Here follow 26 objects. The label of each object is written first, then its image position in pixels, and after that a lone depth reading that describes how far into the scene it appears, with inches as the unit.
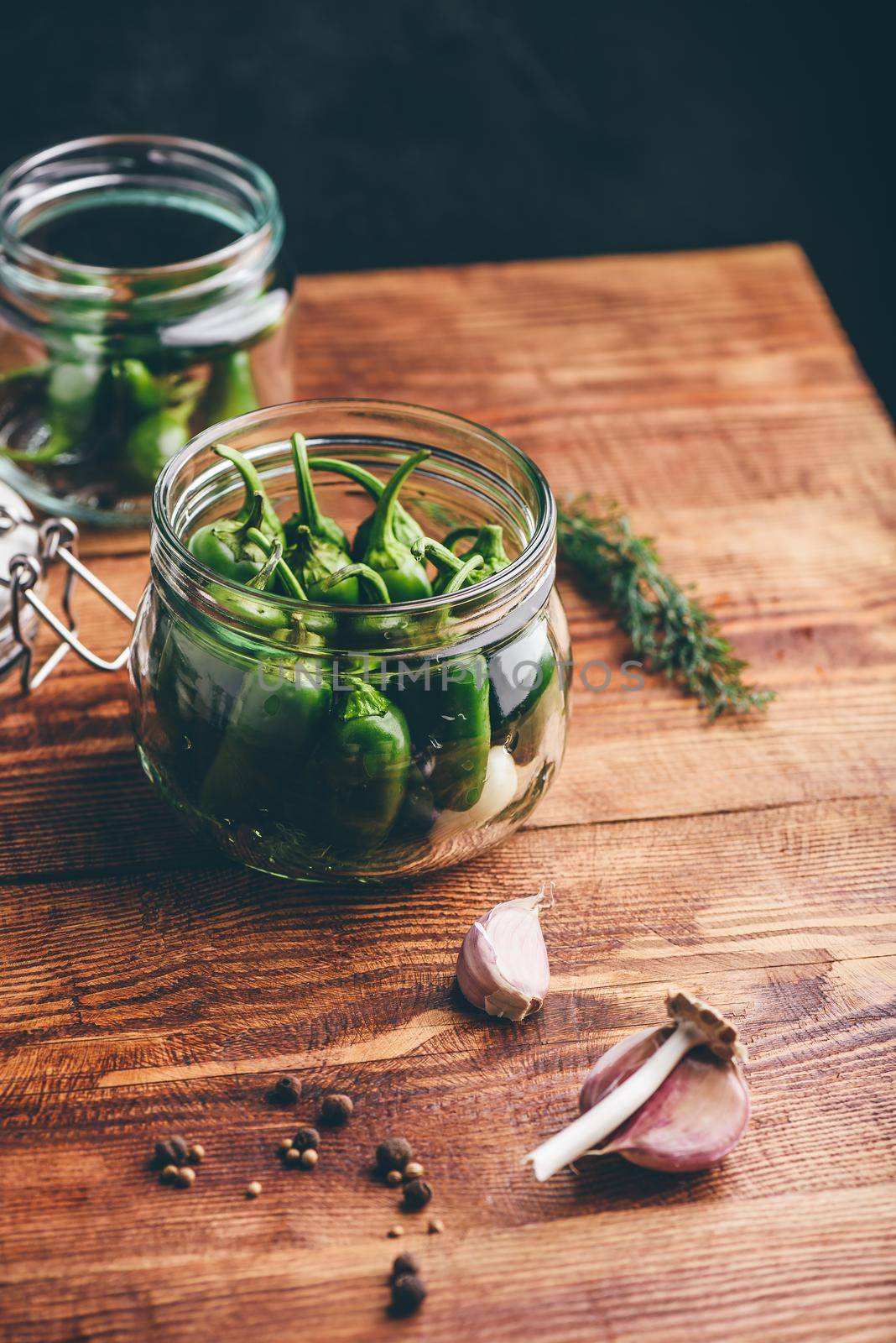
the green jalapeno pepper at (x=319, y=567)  27.4
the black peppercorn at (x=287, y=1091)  26.3
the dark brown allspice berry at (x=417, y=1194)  25.7
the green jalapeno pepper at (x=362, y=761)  26.2
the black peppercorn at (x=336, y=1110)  26.2
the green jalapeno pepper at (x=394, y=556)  27.7
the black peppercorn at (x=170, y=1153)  25.9
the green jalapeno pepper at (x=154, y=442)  31.4
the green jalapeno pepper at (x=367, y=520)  28.1
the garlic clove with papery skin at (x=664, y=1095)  25.9
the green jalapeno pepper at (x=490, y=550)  27.5
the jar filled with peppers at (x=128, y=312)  31.2
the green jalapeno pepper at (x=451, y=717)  26.5
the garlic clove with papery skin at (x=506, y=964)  27.0
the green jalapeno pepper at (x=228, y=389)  31.9
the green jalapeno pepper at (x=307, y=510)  27.8
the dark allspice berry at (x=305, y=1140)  26.0
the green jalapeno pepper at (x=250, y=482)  27.3
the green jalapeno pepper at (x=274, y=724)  26.3
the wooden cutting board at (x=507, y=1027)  25.3
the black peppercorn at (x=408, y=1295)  25.1
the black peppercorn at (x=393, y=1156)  25.9
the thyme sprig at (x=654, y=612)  30.6
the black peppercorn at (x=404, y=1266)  25.3
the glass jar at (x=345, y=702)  26.3
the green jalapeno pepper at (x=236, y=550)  27.4
